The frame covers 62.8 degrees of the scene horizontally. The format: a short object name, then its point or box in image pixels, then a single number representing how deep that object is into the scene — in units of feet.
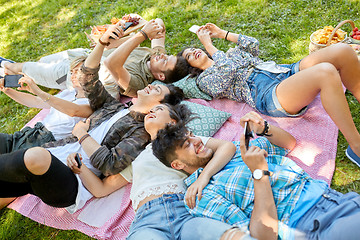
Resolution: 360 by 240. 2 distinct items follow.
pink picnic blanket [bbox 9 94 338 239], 9.73
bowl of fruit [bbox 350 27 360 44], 11.58
